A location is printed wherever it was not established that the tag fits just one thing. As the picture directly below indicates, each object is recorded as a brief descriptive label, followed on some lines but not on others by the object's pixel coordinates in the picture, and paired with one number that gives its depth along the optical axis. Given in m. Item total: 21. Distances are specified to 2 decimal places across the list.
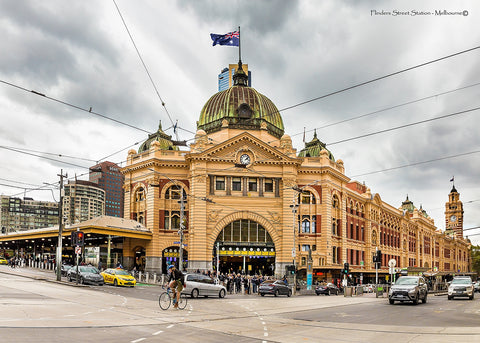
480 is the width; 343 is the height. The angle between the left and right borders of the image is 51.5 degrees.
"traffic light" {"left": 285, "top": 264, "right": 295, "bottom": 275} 47.98
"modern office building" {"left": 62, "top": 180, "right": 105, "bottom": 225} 189.80
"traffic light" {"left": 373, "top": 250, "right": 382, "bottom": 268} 46.84
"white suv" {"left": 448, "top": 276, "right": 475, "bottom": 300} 37.12
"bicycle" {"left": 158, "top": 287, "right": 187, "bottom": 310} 23.28
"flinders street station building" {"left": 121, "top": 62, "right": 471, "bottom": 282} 60.50
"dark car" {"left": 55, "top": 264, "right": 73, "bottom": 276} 45.27
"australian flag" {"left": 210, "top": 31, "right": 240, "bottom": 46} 46.78
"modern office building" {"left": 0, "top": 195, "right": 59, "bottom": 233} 175.80
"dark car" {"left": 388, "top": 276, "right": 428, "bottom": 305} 29.56
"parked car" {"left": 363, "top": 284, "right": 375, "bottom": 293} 53.03
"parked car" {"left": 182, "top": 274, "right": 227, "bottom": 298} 32.30
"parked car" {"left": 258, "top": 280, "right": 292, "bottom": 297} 39.78
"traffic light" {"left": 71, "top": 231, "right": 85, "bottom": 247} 39.41
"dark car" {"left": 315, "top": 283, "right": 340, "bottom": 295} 46.47
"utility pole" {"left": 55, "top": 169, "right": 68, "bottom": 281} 38.59
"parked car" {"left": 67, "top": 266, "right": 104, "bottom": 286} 37.91
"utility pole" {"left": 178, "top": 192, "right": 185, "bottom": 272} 42.89
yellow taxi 39.81
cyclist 23.25
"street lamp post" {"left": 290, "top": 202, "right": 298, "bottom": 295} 44.12
